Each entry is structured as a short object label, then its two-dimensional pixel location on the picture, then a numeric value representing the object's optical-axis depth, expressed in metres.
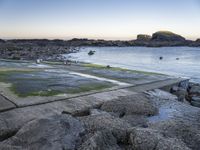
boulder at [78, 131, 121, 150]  3.05
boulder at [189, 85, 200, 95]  8.83
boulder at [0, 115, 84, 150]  3.04
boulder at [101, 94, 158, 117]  4.80
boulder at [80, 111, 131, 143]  3.58
